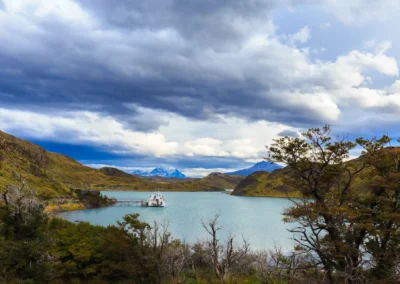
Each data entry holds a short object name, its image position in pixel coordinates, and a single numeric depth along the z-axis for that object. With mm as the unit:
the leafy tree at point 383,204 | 19625
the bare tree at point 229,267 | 22981
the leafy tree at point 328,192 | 20812
